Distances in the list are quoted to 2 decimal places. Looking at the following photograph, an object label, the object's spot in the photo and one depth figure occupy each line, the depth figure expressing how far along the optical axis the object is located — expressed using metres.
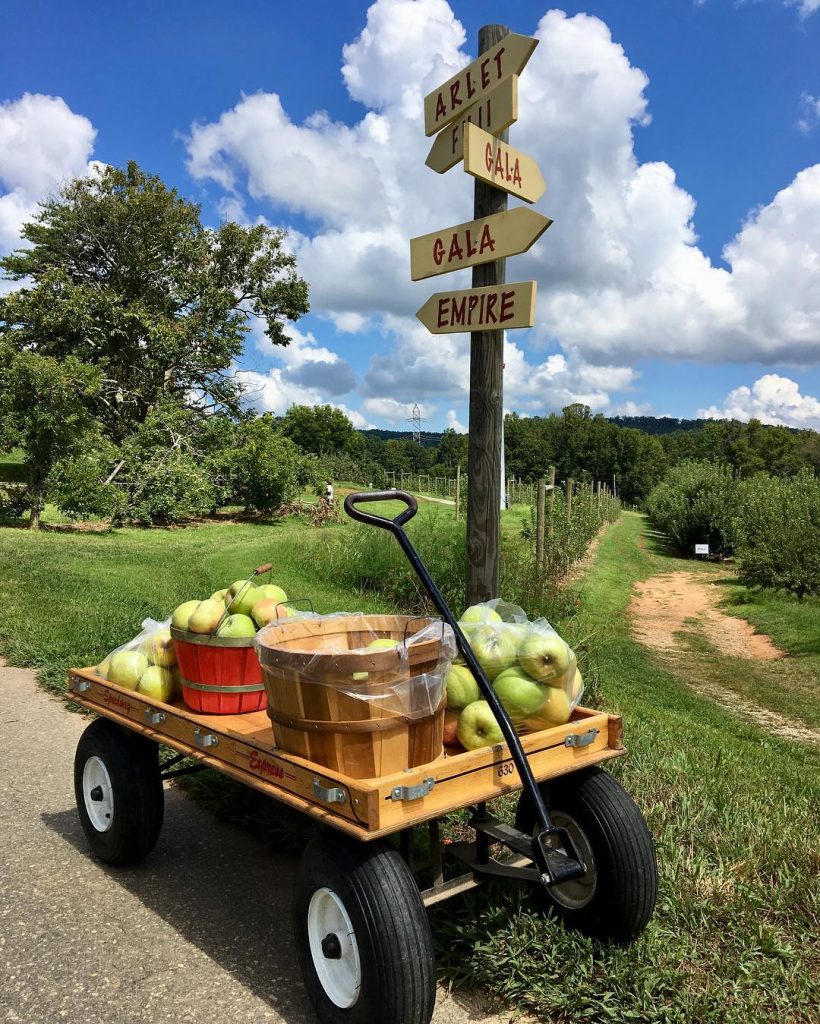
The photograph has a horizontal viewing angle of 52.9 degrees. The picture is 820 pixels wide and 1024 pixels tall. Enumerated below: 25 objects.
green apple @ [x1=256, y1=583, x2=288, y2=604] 3.73
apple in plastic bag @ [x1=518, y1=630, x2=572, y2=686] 2.98
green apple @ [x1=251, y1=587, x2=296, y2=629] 3.57
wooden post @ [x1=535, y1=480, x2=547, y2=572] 12.91
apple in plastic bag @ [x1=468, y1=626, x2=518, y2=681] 3.06
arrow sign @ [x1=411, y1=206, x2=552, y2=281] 4.08
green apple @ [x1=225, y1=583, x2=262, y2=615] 3.69
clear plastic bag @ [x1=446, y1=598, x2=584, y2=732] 2.99
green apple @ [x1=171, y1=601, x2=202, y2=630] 3.58
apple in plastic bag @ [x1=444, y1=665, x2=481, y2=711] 3.02
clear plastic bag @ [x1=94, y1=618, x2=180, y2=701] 3.73
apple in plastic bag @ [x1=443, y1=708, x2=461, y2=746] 3.04
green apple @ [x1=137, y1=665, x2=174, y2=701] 3.71
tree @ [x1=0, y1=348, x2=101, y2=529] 19.52
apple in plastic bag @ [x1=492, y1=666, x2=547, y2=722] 2.99
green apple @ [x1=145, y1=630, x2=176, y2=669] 3.78
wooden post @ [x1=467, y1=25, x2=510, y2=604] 4.62
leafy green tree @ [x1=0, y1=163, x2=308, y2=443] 26.80
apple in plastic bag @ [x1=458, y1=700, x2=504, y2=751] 2.92
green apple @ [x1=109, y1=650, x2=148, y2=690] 3.79
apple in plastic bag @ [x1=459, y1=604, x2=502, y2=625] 3.35
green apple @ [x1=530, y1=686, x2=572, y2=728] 3.02
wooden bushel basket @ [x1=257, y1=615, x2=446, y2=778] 2.57
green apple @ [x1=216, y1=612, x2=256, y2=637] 3.48
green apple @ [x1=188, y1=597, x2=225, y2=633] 3.50
